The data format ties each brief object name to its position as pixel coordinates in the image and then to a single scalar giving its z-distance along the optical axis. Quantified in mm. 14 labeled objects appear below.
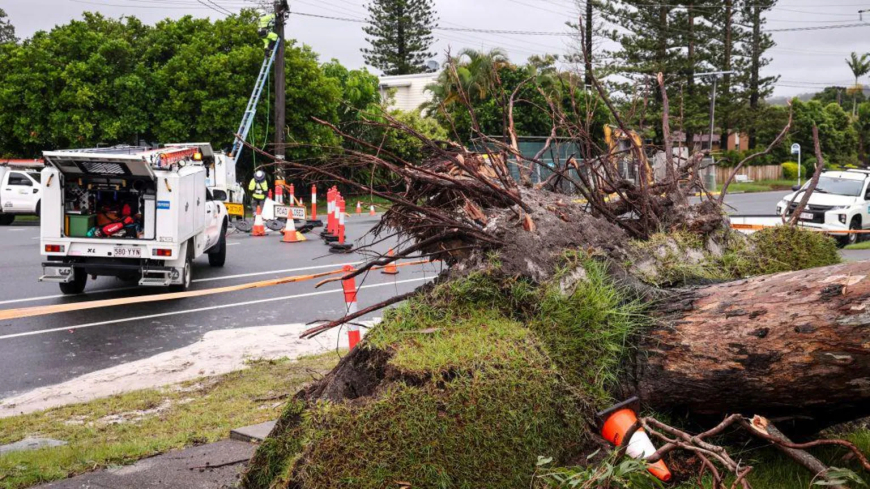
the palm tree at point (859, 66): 93562
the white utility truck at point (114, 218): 11070
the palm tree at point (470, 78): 35375
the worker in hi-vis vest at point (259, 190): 22638
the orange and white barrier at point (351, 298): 6271
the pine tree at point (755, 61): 48562
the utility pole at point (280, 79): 23672
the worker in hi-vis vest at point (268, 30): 25377
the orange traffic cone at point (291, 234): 18188
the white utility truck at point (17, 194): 22922
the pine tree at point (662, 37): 45156
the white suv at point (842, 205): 18344
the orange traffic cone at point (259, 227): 19500
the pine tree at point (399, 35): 48781
